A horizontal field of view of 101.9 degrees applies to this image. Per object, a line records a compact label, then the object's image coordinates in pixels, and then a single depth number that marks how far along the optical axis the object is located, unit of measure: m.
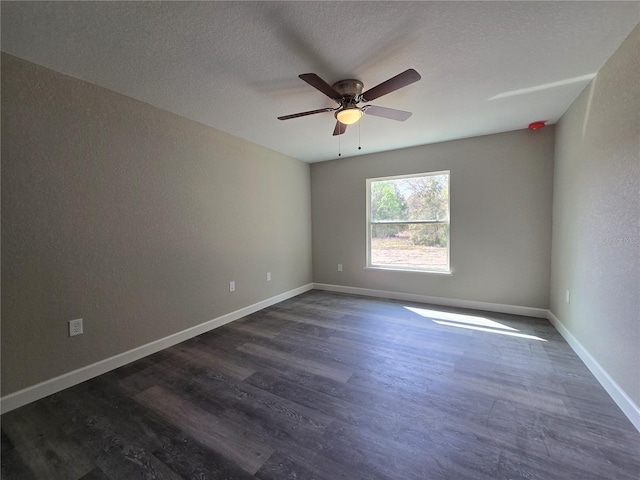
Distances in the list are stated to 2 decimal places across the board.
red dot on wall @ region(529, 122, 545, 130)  3.03
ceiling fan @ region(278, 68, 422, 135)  1.72
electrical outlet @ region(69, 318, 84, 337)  2.00
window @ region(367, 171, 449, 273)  3.86
